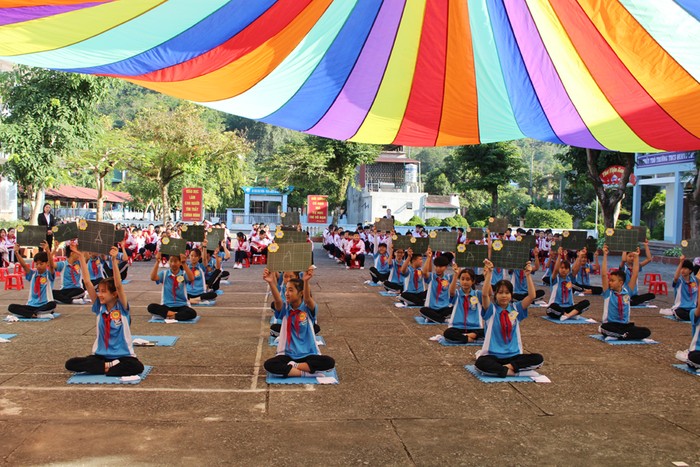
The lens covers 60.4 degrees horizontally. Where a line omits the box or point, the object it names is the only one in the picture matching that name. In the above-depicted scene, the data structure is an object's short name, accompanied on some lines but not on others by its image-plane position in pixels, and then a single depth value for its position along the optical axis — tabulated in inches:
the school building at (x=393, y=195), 1358.3
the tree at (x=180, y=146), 946.7
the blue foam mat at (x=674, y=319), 365.7
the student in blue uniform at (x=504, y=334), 232.5
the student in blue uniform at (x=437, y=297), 348.2
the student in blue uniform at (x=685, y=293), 361.1
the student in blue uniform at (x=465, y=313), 290.8
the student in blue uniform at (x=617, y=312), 301.4
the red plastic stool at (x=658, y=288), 498.6
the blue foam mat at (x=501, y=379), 227.1
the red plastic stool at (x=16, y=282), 454.6
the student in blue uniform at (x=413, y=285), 405.4
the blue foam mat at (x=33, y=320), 325.1
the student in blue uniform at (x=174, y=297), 339.0
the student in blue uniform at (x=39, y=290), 329.7
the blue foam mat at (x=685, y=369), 241.2
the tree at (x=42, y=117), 599.2
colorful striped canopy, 229.9
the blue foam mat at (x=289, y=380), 218.5
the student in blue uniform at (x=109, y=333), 217.6
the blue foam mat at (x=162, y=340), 278.1
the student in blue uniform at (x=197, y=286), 404.2
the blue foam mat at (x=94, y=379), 210.1
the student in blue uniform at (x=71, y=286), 388.2
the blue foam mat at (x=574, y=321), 361.1
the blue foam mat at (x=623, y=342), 297.3
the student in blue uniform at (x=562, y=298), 365.4
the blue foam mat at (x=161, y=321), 337.7
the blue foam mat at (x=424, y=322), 349.7
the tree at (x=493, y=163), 1162.6
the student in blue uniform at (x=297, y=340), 223.0
